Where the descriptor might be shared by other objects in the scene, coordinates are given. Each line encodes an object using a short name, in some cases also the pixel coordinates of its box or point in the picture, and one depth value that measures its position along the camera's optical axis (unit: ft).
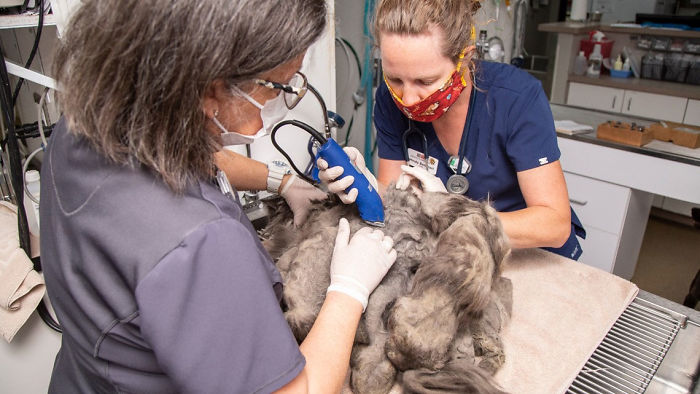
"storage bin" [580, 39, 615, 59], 11.81
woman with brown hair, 4.00
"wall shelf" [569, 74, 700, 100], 10.59
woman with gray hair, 2.04
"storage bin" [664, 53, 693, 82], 10.81
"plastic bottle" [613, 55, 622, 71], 11.64
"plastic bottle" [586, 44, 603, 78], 11.84
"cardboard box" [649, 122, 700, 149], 7.71
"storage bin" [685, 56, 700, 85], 10.65
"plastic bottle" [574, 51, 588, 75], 11.98
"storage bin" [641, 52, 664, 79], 11.16
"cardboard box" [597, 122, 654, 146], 7.74
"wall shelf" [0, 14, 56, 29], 3.84
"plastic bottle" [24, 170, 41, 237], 4.66
